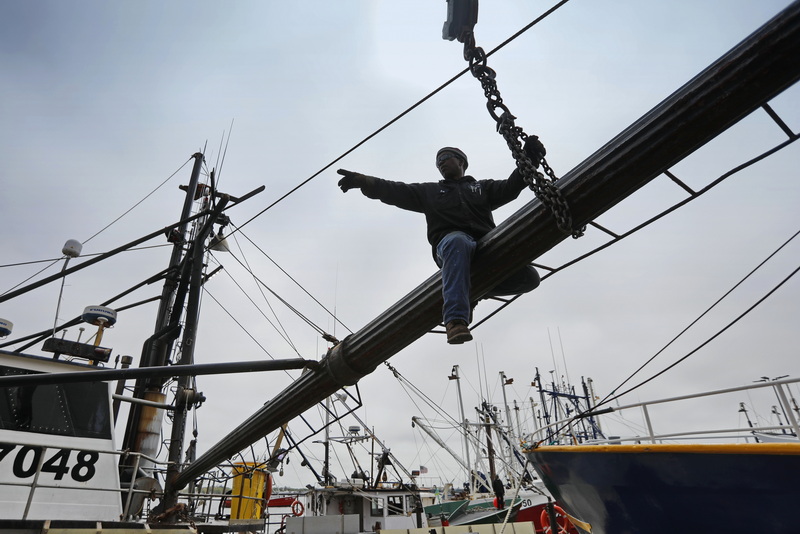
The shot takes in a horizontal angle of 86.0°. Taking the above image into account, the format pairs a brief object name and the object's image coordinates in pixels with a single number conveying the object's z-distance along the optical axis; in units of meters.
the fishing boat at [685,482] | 4.02
